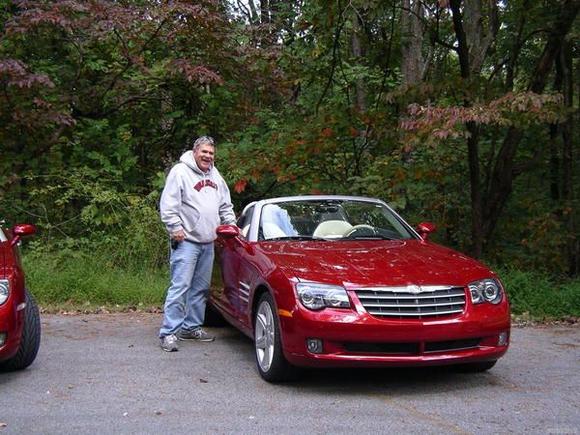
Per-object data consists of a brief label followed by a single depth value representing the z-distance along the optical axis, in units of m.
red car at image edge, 5.14
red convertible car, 4.98
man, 6.56
